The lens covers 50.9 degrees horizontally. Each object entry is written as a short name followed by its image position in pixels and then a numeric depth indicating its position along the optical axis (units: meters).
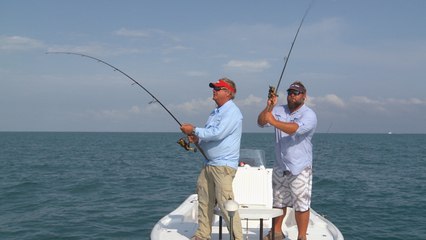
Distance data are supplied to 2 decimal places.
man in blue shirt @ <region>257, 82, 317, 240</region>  4.42
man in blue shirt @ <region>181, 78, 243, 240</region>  4.21
